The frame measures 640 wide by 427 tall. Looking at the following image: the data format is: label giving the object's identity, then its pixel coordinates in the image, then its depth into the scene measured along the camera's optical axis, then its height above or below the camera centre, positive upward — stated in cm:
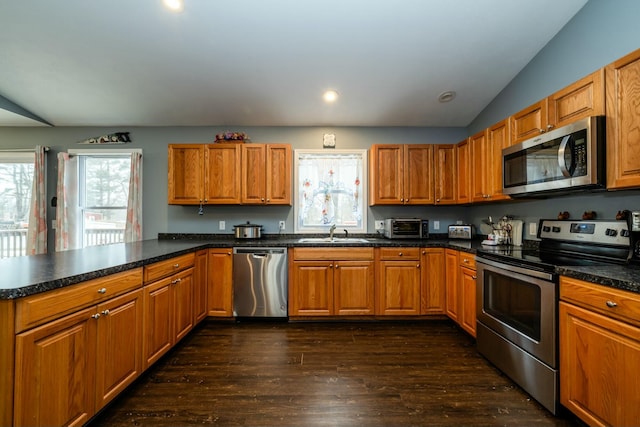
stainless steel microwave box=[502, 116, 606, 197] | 168 +41
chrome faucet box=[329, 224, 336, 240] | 344 -17
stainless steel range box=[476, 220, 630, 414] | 165 -55
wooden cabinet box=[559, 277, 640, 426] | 125 -69
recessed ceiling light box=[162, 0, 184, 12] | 209 +167
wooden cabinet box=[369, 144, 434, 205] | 342 +57
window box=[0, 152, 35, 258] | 360 +19
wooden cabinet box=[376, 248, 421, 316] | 302 -73
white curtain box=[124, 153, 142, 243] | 352 +15
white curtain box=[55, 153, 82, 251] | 351 +15
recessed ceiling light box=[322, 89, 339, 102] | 307 +142
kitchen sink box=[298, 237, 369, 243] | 339 -29
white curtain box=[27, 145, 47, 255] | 349 +6
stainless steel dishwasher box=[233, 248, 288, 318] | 302 -76
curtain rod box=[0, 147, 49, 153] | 359 +89
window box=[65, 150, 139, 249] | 366 +31
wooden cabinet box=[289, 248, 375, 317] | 302 -73
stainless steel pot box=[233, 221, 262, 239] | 341 -18
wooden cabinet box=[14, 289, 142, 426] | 116 -75
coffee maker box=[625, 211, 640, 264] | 164 -12
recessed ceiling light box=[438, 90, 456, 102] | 309 +142
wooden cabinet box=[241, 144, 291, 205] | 336 +55
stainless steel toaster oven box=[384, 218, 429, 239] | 335 -14
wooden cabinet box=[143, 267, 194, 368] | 195 -79
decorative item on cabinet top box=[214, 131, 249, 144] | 342 +102
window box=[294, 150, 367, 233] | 374 +38
